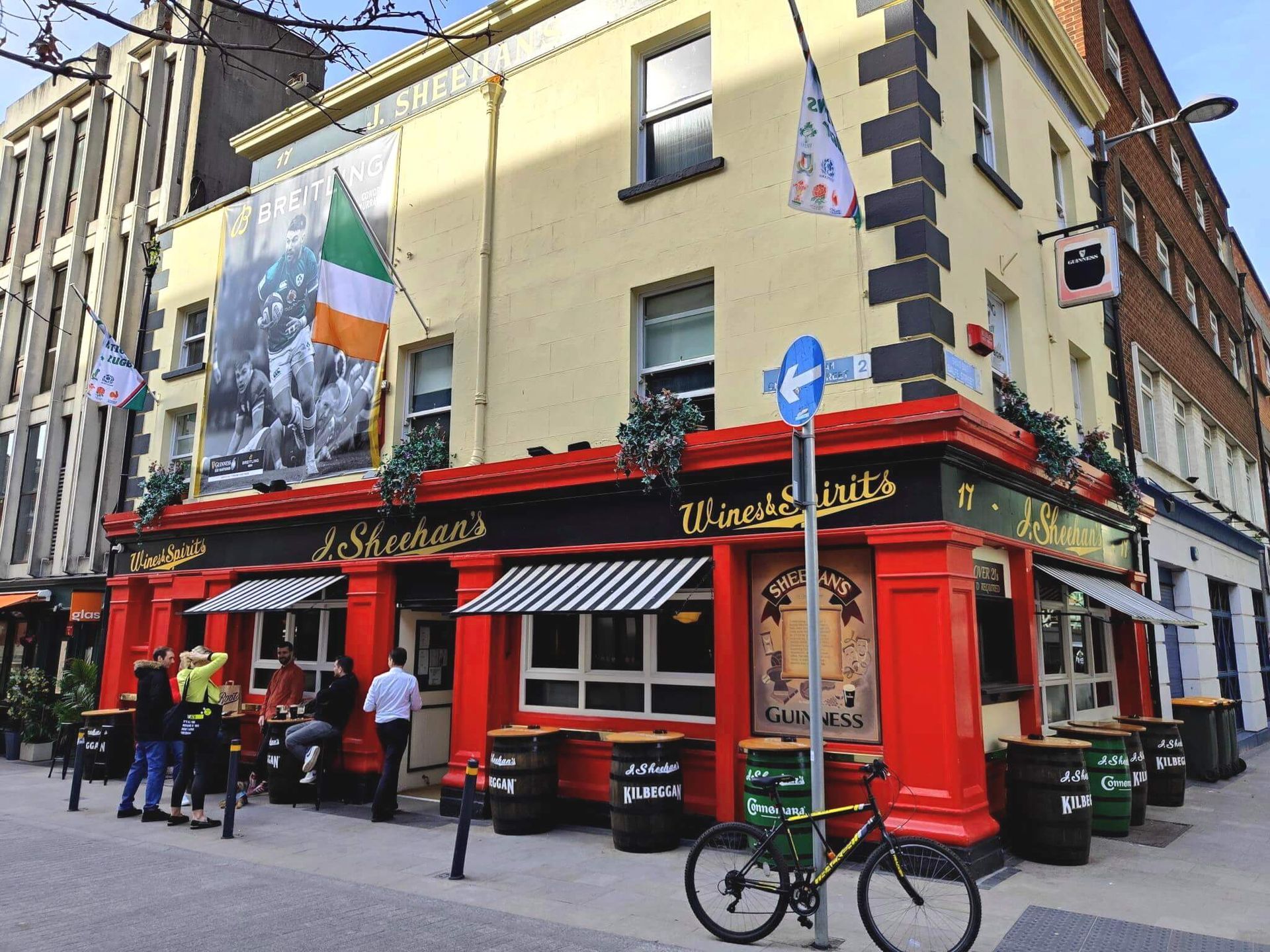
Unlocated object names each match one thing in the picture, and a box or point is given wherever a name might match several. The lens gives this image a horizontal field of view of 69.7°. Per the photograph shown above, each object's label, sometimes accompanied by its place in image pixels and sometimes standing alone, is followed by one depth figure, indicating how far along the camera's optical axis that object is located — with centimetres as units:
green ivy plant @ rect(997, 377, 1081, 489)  991
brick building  1590
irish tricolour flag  1134
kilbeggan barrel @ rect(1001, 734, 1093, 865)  809
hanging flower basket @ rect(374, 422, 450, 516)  1153
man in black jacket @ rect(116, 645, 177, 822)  1031
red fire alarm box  938
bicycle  549
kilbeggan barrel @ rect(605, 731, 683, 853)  865
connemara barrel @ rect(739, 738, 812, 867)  802
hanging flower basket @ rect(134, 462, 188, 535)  1513
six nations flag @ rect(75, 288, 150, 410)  1484
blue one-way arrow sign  603
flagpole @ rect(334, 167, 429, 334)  1166
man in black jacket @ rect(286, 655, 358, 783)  1114
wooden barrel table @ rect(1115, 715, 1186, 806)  1115
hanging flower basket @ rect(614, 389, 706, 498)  932
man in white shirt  1027
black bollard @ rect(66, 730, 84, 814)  1062
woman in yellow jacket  991
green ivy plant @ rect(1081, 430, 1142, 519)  1180
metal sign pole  577
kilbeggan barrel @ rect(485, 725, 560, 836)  951
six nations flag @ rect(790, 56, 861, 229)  810
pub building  812
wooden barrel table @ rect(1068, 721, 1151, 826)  1008
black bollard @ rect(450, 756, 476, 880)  739
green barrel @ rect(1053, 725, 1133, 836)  927
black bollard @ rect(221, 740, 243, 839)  920
